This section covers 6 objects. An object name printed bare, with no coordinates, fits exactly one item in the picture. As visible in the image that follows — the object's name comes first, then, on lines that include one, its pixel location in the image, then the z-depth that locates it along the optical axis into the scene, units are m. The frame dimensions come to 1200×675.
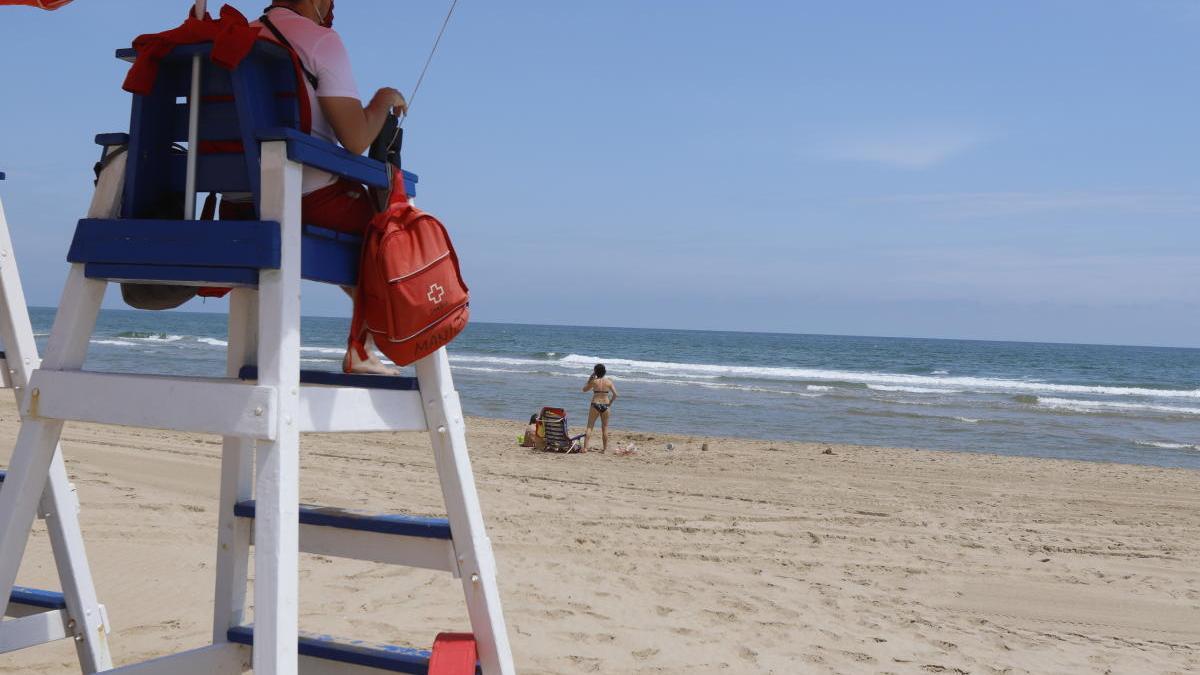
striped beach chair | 12.93
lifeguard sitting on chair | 2.03
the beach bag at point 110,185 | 2.10
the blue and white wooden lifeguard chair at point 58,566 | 2.66
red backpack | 2.04
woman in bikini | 13.75
